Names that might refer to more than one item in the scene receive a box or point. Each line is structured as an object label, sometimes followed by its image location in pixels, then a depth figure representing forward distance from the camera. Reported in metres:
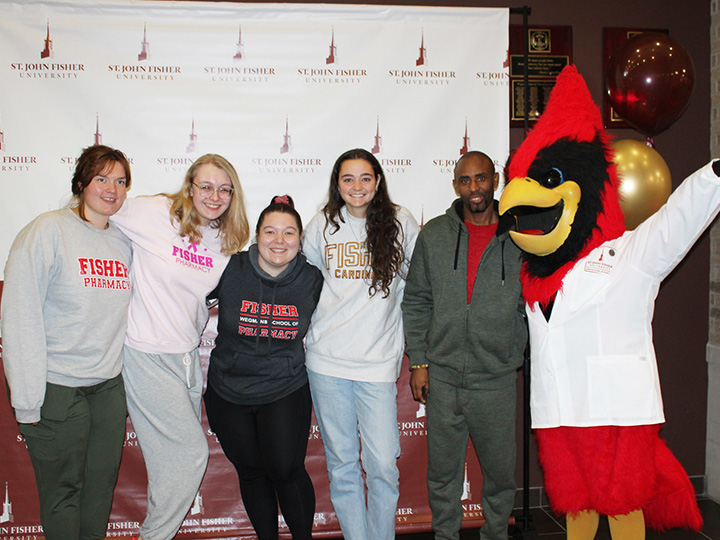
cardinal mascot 1.72
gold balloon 2.01
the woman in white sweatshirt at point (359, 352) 2.02
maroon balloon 2.08
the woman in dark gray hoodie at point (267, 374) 1.95
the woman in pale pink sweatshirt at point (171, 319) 1.94
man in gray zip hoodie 1.99
